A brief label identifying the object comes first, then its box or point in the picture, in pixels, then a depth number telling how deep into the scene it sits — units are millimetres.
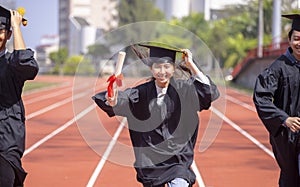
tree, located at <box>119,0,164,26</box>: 90688
